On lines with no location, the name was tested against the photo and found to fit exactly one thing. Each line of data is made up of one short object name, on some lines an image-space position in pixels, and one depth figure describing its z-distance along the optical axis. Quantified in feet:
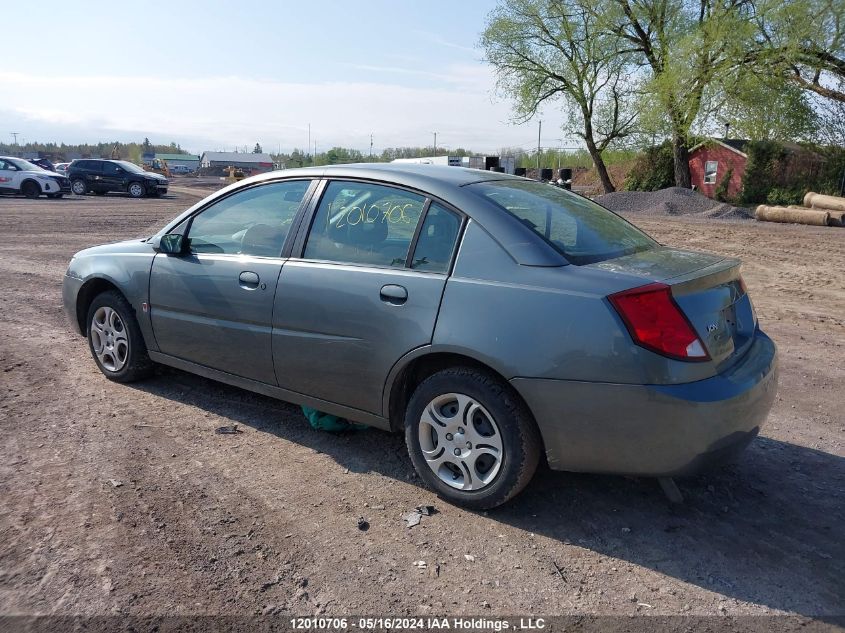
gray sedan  10.10
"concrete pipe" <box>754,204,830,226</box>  77.15
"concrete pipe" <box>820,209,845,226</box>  77.10
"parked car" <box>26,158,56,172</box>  162.64
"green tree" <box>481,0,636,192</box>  116.67
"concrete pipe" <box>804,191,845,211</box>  87.45
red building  120.67
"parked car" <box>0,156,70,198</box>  93.66
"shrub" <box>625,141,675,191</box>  124.16
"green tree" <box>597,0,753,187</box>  98.53
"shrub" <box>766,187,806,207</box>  104.78
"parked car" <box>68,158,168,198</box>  109.81
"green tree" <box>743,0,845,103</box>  93.15
